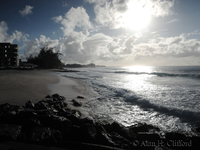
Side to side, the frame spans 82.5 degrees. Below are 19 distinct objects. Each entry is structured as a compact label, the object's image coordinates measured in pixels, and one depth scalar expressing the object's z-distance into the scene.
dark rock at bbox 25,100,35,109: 4.70
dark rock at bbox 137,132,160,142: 3.10
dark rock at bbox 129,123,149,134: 3.64
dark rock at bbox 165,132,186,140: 3.14
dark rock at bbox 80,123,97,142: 2.87
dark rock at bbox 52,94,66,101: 7.19
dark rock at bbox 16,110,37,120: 3.45
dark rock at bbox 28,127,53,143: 2.64
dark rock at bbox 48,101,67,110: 5.24
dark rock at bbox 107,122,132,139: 3.33
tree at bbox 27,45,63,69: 79.62
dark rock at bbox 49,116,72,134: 3.11
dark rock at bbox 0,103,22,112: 3.79
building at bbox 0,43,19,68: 56.12
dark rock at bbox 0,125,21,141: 2.59
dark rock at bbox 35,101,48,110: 4.63
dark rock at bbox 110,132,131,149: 2.87
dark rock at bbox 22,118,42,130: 3.10
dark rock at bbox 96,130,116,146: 2.79
